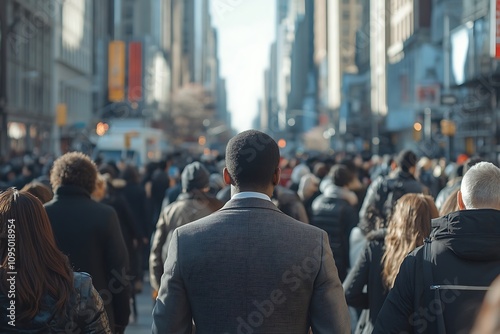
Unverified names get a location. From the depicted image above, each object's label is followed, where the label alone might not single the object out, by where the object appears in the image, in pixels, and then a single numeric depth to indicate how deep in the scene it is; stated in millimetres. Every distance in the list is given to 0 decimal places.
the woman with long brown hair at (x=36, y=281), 4129
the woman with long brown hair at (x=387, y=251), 5984
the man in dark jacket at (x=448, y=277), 4297
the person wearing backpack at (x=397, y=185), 10477
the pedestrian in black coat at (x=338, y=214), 10688
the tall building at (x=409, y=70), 67625
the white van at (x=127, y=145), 45000
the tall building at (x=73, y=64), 68500
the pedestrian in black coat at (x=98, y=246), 6574
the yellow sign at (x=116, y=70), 75625
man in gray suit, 4152
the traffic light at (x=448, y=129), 32969
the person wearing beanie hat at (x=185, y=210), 8531
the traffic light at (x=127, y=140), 43219
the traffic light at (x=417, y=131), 46406
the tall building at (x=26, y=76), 51625
